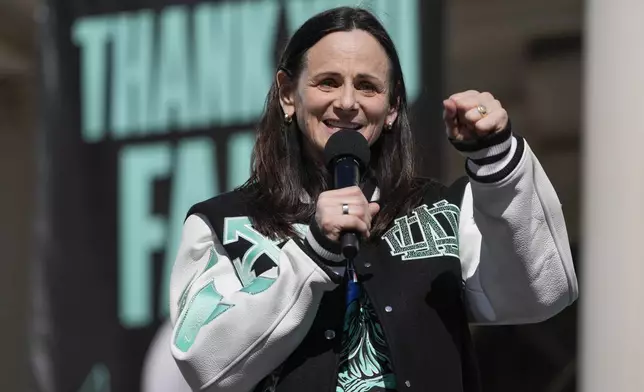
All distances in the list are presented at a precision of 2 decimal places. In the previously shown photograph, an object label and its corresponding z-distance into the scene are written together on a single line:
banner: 11.91
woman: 4.74
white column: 10.27
